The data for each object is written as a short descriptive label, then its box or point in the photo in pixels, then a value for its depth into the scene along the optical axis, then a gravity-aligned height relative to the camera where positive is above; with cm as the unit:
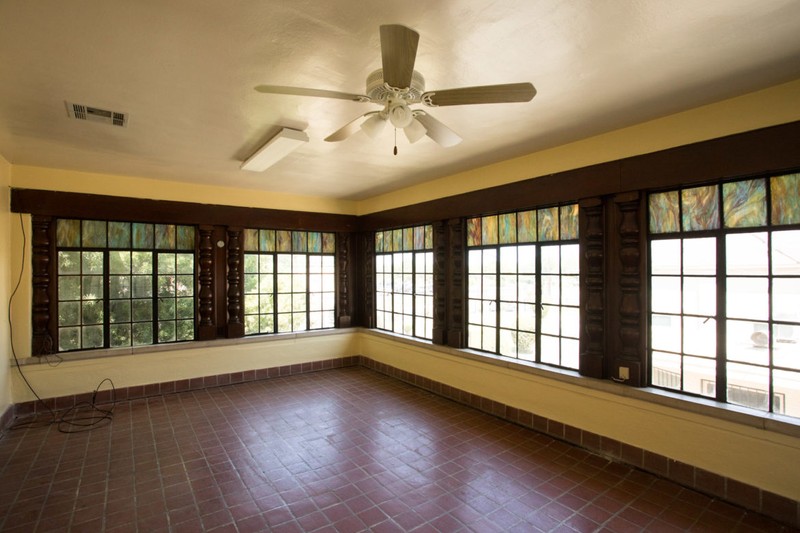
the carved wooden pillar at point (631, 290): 346 -22
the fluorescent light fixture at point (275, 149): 349 +115
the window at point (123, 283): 507 -22
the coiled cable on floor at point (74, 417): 440 -176
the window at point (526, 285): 409 -22
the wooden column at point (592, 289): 372 -22
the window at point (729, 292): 280 -20
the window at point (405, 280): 593 -23
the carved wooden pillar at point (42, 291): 483 -29
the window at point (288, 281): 632 -23
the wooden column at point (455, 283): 519 -22
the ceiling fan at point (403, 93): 175 +93
